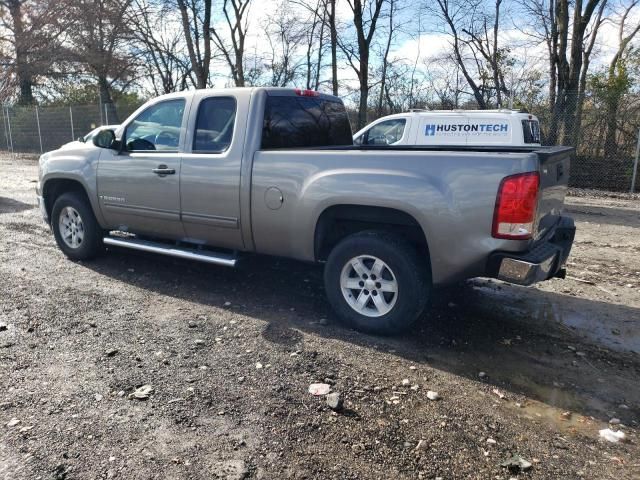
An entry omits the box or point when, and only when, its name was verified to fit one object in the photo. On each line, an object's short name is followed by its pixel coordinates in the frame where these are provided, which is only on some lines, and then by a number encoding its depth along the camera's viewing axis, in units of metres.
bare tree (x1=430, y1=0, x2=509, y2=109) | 19.55
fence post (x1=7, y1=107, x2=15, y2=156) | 26.03
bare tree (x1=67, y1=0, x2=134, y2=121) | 21.97
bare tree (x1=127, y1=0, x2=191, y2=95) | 22.08
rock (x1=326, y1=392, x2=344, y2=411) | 3.11
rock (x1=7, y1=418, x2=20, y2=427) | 2.89
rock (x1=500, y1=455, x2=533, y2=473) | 2.60
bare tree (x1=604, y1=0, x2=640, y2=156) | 12.90
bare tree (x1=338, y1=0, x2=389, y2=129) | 17.47
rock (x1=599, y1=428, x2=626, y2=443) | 2.89
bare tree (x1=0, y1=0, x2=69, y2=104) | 24.66
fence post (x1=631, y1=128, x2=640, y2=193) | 12.37
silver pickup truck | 3.63
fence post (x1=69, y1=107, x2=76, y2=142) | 22.68
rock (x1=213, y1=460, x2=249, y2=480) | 2.51
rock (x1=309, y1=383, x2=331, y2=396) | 3.28
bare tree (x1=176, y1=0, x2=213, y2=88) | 20.19
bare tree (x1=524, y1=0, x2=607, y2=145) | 13.27
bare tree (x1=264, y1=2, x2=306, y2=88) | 26.66
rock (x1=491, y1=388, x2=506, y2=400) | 3.32
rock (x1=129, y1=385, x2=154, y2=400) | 3.21
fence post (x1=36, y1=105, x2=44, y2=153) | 24.36
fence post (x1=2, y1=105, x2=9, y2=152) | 26.30
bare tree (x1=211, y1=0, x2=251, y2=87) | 25.48
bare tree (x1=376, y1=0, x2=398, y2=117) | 21.77
